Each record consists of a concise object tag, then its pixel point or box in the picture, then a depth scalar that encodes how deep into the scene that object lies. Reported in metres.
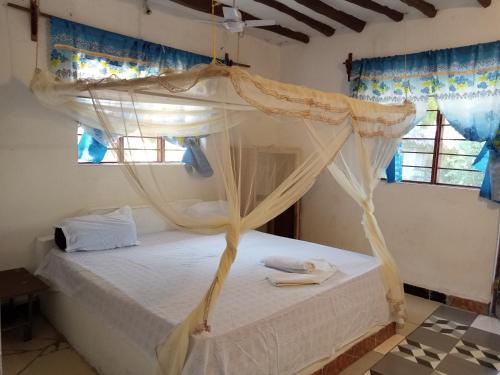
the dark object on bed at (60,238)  3.14
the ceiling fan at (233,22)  2.74
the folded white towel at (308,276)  2.65
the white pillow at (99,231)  3.17
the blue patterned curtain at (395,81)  3.92
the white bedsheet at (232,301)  2.02
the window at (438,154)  3.86
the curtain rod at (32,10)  3.07
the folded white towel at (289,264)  2.86
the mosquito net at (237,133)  1.96
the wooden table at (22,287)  2.74
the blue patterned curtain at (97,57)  3.29
